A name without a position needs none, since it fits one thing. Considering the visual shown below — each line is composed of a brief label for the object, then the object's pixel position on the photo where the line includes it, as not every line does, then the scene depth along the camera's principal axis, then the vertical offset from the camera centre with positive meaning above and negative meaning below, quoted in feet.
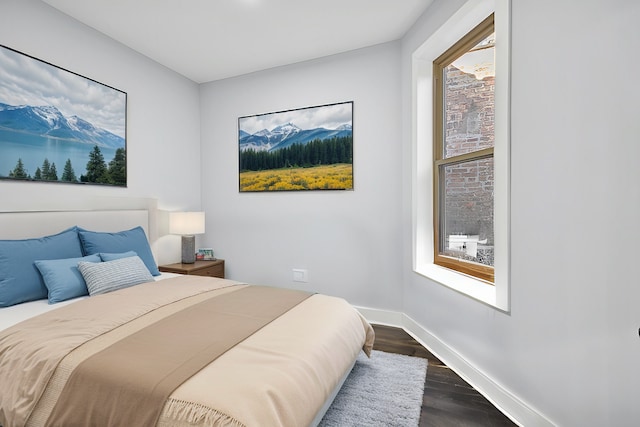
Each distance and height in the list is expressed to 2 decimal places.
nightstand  10.75 -2.00
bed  3.81 -2.02
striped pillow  7.15 -1.50
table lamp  11.32 -0.64
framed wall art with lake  7.50 +2.25
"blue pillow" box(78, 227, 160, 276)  8.25 -0.89
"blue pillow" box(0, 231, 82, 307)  6.55 -1.19
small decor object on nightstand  12.50 -1.75
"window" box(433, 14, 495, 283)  7.39 +1.39
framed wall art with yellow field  11.12 +2.20
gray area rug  5.71 -3.72
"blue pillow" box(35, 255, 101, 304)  6.81 -1.48
